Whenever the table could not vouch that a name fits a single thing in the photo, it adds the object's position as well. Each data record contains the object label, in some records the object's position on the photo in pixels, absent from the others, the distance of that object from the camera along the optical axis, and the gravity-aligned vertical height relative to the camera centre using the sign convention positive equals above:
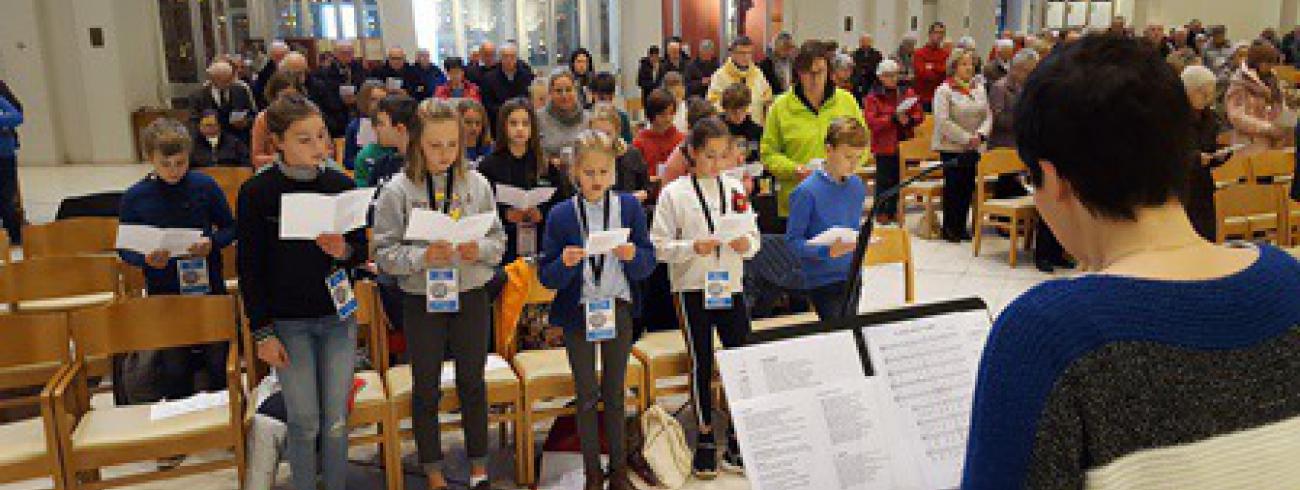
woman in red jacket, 8.65 -0.53
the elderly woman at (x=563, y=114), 6.21 -0.28
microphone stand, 1.54 -0.30
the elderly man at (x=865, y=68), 12.77 -0.09
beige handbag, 4.04 -1.54
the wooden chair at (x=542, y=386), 3.99 -1.26
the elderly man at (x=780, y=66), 12.06 -0.03
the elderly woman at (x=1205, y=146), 5.06 -0.57
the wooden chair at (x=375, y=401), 3.79 -1.23
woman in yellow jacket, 6.20 -0.32
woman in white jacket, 7.93 -0.52
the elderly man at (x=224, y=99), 8.65 -0.17
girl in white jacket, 3.96 -0.74
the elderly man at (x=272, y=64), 10.38 +0.14
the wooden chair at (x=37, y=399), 3.29 -1.06
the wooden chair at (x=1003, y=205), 7.38 -1.10
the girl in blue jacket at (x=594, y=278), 3.76 -0.79
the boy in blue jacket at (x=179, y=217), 4.36 -0.61
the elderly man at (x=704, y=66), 12.10 -0.01
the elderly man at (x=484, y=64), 11.50 +0.08
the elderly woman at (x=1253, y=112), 7.24 -0.46
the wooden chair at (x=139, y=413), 3.40 -1.19
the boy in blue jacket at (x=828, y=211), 4.29 -0.64
